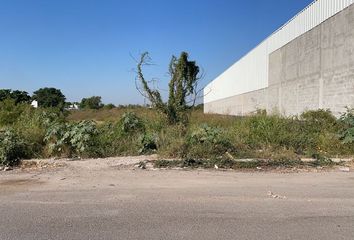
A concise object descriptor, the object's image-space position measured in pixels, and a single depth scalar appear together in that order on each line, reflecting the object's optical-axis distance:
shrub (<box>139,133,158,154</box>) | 12.91
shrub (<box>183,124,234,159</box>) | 11.93
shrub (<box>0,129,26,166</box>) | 11.43
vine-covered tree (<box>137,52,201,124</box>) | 15.57
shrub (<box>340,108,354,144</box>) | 13.16
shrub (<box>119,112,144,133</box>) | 14.53
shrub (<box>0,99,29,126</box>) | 18.59
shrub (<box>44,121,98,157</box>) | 12.31
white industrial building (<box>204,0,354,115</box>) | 23.11
